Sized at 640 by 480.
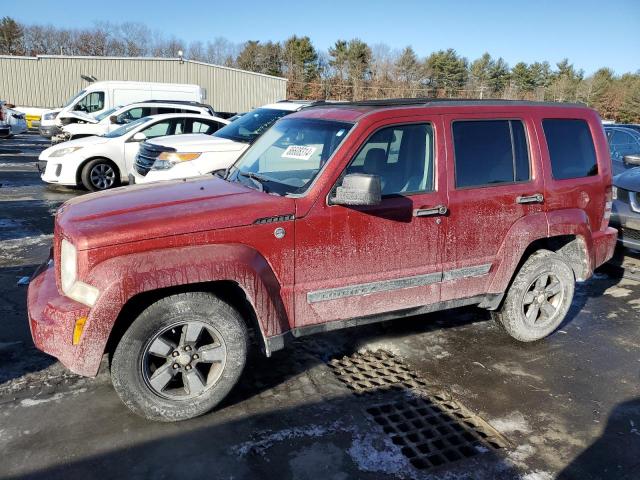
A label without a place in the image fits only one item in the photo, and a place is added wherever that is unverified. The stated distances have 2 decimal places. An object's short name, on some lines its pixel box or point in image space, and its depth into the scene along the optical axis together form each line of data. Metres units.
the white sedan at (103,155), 10.48
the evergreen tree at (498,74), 62.07
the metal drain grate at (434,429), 3.17
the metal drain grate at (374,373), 3.92
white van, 17.77
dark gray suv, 6.62
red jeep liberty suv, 3.14
